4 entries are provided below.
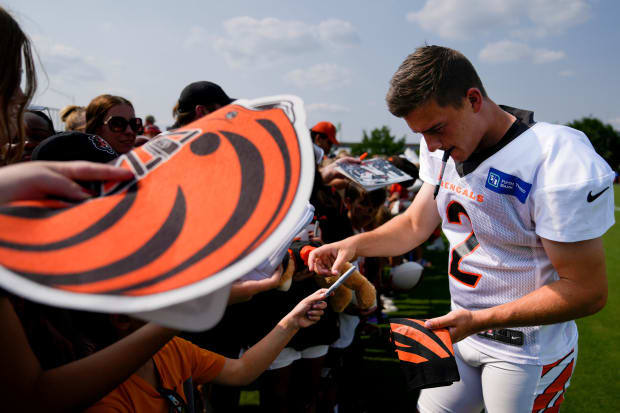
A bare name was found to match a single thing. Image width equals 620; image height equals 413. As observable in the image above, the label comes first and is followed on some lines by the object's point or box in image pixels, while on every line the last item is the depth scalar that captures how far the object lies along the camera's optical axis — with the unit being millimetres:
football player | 1335
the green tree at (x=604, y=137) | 50247
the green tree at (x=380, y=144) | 30422
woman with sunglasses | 2709
